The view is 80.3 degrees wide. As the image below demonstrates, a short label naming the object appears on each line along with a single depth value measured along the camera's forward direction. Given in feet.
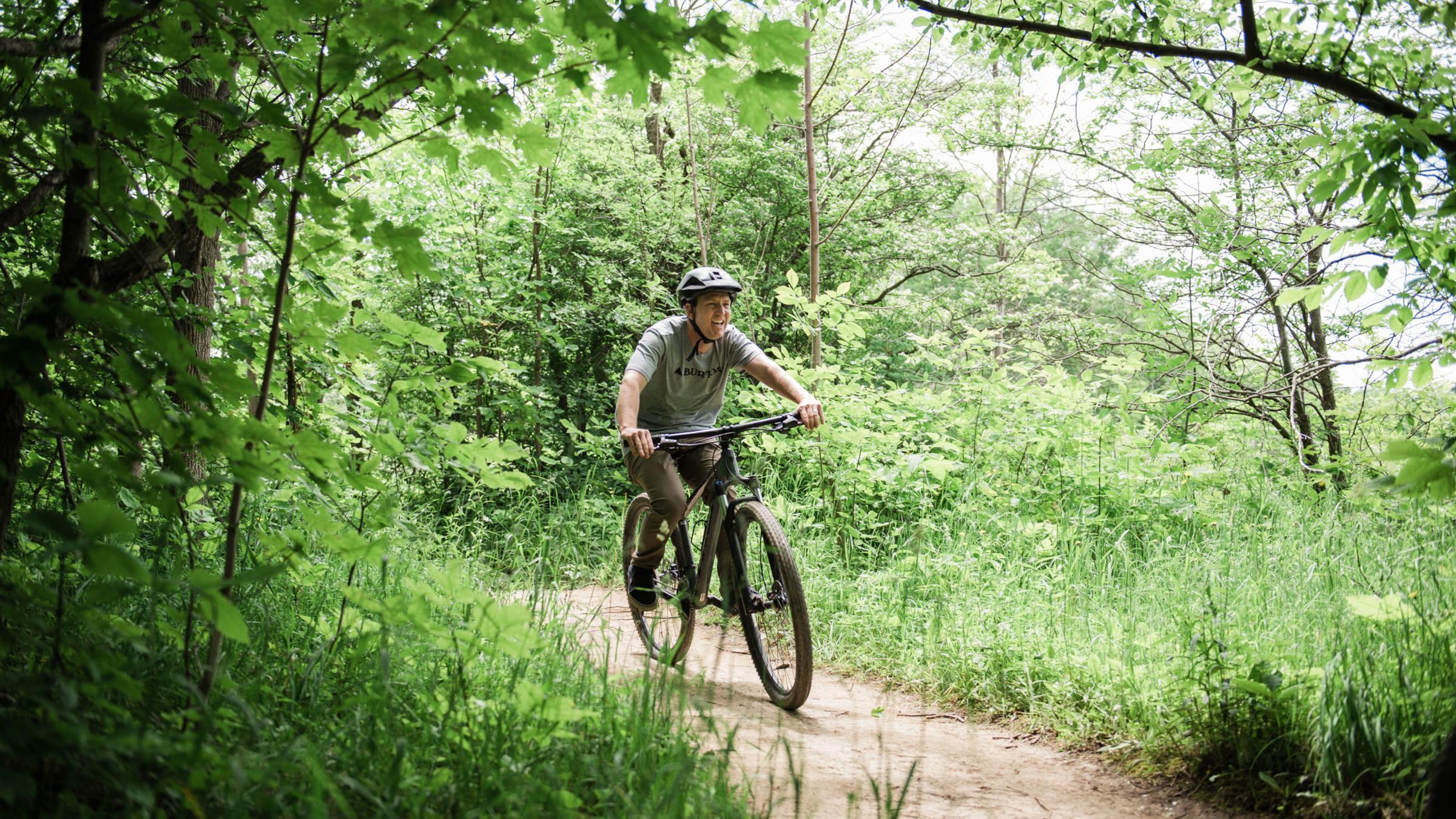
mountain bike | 12.78
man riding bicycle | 14.53
